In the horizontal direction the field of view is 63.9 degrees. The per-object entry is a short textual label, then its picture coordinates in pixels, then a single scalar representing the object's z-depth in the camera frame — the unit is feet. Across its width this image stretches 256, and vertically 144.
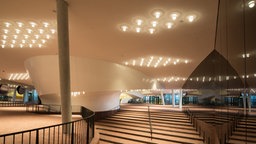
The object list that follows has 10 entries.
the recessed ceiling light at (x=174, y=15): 26.94
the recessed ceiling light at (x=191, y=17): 27.49
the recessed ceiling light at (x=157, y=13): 26.81
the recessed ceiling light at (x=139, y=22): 29.79
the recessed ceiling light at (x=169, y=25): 30.26
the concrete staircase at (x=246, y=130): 6.41
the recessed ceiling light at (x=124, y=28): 32.68
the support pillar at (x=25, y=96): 152.19
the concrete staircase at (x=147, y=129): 38.91
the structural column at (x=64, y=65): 26.53
